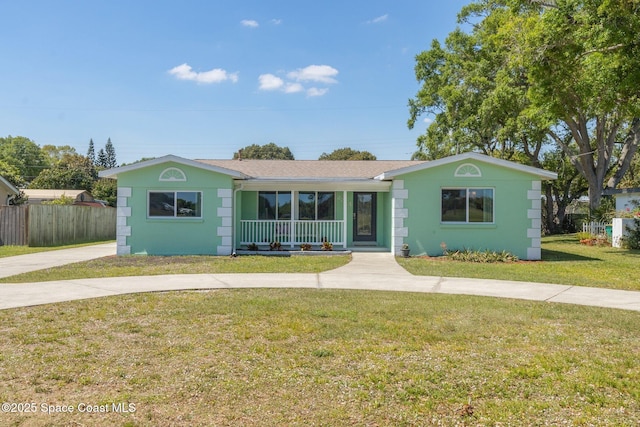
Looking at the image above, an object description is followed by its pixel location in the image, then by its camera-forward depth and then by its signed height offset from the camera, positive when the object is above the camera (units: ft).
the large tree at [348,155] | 192.80 +29.91
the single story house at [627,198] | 61.48 +3.49
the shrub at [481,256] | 45.32 -3.54
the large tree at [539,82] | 39.22 +17.41
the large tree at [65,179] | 183.42 +16.78
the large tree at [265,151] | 219.82 +34.32
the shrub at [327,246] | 51.60 -2.95
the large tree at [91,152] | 282.56 +42.81
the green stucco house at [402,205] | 48.06 +1.76
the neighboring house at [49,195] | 128.25 +7.27
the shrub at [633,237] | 58.03 -1.94
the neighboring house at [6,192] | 76.59 +4.71
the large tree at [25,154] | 226.99 +33.91
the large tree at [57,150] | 278.81 +43.31
